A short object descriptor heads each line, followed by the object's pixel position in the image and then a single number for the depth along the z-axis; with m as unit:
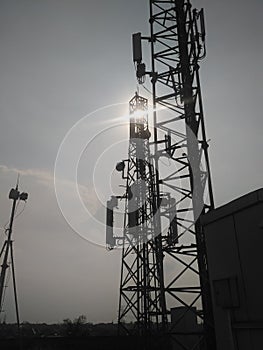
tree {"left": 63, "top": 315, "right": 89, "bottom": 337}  34.78
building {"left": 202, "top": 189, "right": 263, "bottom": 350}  5.93
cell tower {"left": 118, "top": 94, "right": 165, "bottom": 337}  16.88
